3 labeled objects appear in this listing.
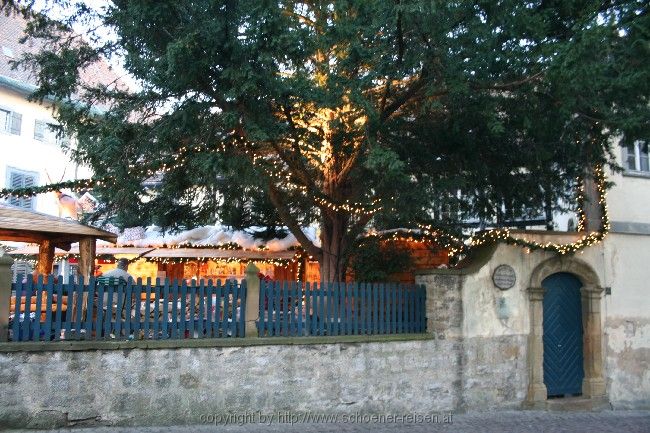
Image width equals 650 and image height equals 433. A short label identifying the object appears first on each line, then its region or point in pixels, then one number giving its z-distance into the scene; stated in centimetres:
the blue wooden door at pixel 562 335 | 1113
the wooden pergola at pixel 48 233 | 909
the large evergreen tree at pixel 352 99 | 817
